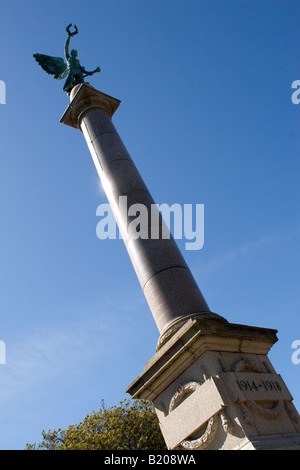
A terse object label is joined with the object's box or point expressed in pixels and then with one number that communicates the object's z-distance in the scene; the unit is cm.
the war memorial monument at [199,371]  621
